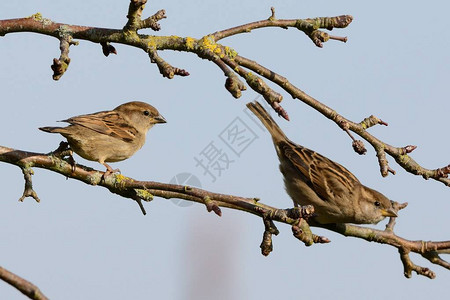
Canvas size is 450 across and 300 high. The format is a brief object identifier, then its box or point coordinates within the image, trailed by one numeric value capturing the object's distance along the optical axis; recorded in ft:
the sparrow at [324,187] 47.57
